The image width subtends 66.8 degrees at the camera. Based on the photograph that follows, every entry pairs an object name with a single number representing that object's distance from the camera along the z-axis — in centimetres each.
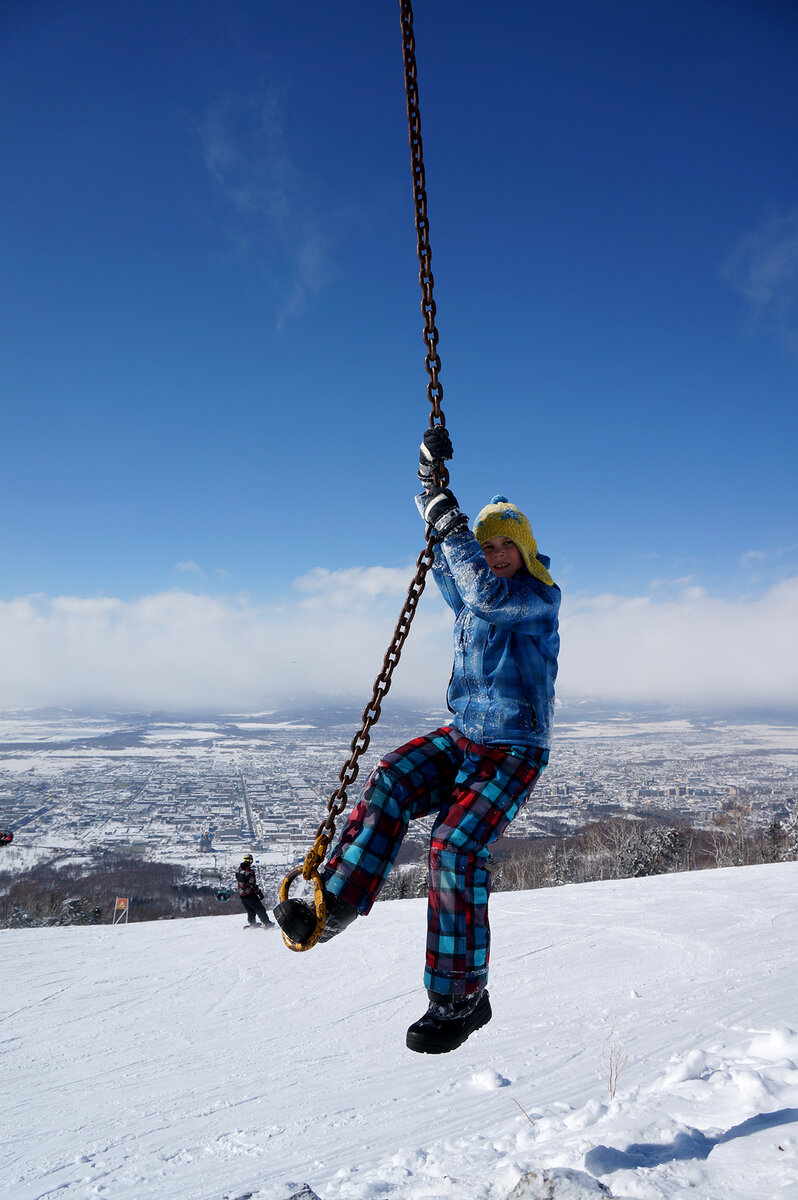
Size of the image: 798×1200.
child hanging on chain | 220
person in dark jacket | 1164
